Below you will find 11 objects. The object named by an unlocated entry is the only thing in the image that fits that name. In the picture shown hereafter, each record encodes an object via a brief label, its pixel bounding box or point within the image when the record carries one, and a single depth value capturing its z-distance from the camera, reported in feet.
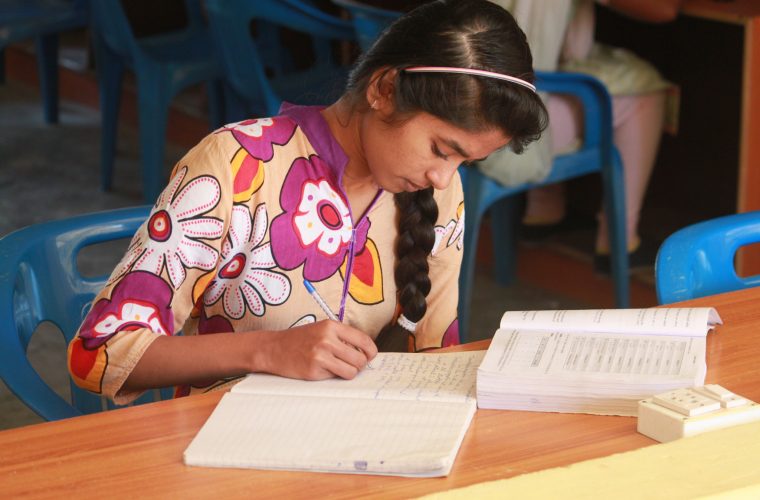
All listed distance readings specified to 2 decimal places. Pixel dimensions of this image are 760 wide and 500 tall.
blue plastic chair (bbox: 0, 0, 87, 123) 19.20
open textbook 6.24
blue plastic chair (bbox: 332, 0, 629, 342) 11.64
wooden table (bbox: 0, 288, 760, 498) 5.75
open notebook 5.84
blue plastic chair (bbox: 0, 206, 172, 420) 7.16
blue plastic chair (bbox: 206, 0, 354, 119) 13.65
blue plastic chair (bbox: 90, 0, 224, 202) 16.10
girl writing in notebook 6.74
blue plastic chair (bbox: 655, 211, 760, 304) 7.81
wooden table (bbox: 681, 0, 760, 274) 11.66
